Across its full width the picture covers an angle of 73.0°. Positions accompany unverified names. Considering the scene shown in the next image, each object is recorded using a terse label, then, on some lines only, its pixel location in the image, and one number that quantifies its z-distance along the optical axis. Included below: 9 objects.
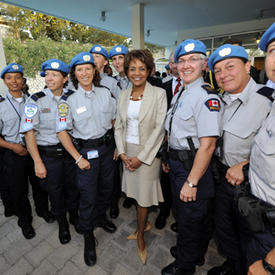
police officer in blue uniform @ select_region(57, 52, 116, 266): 1.84
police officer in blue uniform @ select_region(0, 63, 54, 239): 2.16
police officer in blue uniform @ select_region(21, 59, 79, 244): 1.85
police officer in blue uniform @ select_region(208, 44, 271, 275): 1.35
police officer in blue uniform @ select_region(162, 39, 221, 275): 1.37
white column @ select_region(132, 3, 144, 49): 6.15
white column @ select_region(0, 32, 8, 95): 3.69
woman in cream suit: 1.79
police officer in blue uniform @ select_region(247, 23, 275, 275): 0.96
